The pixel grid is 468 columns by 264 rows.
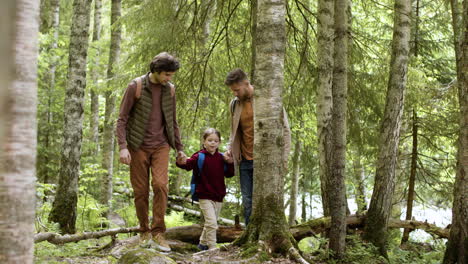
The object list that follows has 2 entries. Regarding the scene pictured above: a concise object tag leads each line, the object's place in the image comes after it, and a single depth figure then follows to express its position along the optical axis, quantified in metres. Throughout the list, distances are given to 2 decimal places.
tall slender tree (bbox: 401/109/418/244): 12.16
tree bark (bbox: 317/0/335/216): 8.43
